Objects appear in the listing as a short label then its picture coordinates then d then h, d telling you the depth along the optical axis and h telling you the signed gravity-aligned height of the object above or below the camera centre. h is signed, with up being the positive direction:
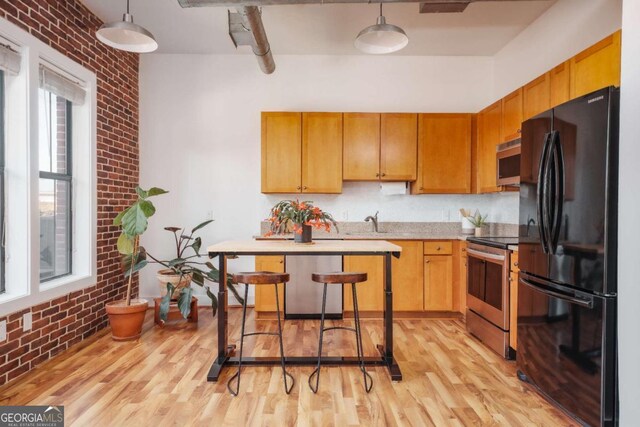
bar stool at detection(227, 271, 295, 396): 2.48 -0.46
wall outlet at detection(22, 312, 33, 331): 2.74 -0.83
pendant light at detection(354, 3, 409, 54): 2.73 +1.30
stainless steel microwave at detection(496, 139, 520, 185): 3.40 +0.45
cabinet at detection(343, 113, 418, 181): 4.36 +0.74
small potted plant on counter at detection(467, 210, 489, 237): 4.40 -0.14
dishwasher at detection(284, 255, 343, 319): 4.04 -0.86
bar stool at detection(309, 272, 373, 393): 2.50 -0.47
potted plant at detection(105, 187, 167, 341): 3.30 -0.49
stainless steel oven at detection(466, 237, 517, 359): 3.06 -0.71
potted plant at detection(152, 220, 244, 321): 3.63 -0.75
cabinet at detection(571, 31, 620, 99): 2.30 +0.95
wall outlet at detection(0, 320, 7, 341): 2.52 -0.83
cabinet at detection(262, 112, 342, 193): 4.35 +0.66
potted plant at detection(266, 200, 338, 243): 2.98 -0.06
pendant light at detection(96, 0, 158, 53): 2.65 +1.26
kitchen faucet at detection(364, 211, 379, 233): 4.62 -0.13
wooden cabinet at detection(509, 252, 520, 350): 2.96 -0.72
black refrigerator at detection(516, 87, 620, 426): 1.97 -0.27
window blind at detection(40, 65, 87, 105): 2.98 +1.03
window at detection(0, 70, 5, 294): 2.71 +0.15
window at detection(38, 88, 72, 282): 3.18 +0.21
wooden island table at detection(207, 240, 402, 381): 2.65 -0.56
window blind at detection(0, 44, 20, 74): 2.54 +1.02
